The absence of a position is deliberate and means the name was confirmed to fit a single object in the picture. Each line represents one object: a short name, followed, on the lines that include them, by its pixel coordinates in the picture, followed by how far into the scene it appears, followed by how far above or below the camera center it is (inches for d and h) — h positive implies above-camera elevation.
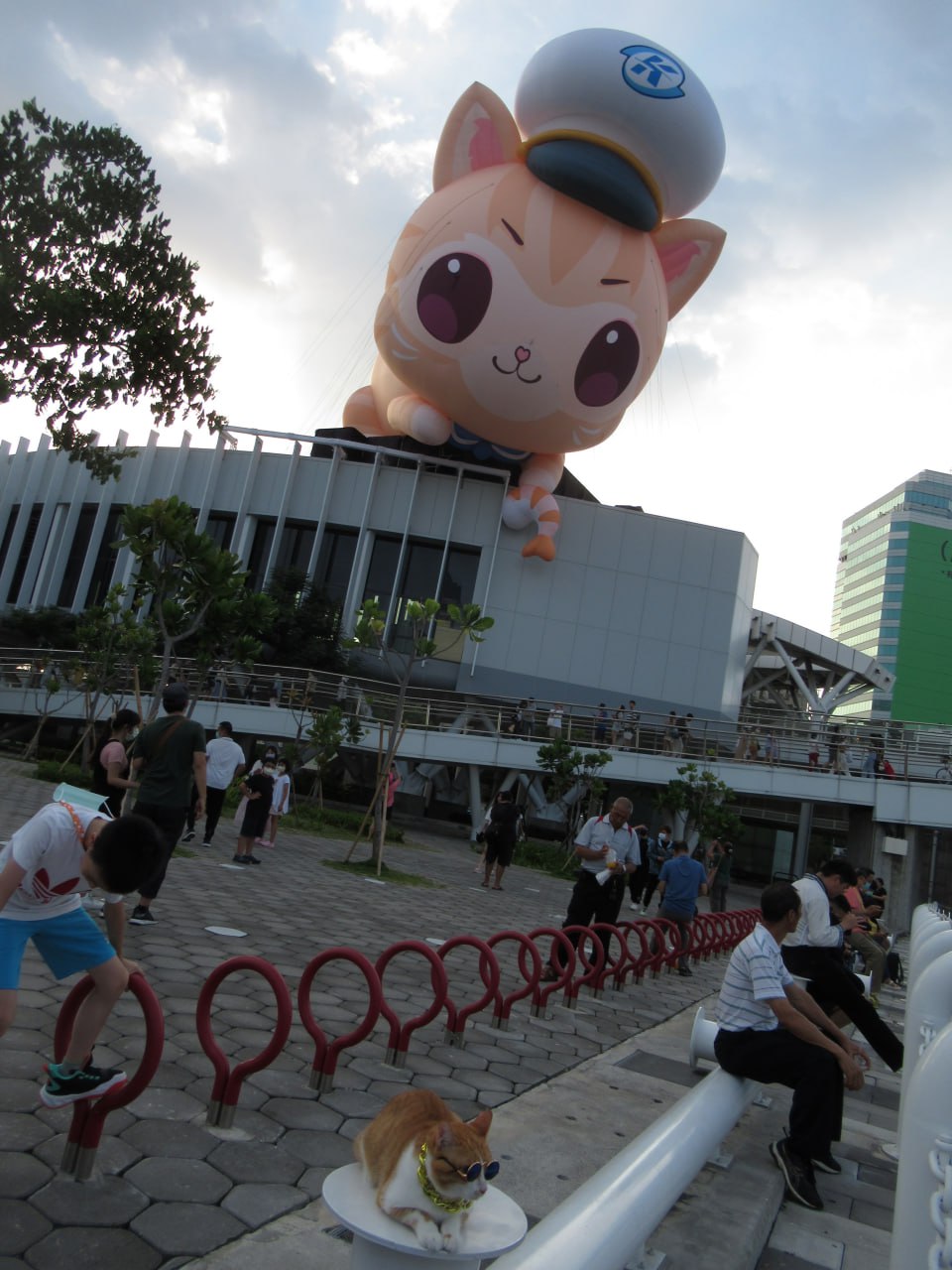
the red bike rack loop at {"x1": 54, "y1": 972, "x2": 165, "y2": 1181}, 128.2 -51.7
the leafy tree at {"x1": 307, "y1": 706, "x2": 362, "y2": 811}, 732.7 +24.2
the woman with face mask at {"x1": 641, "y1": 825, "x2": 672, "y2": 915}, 694.5 -22.1
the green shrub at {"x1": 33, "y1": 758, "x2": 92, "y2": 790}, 728.3 -41.3
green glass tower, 3454.7 +1139.0
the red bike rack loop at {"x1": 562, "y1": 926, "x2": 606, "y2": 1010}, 300.7 -48.7
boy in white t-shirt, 127.6 -25.8
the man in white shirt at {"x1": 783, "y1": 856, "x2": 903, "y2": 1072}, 237.9 -27.8
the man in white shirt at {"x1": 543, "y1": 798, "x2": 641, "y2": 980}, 357.1 -16.6
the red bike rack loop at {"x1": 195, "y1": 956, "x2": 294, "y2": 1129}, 154.0 -47.4
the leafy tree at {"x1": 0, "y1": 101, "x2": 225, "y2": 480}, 403.2 +193.7
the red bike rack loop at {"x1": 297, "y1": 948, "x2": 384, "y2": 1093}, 179.0 -46.9
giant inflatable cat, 847.7 +562.8
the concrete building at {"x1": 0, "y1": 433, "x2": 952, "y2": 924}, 1338.6 +319.6
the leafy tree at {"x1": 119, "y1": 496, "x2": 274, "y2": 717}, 485.4 +85.8
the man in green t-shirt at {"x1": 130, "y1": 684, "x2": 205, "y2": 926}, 278.2 -7.8
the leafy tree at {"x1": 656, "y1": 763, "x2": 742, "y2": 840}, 897.5 +29.3
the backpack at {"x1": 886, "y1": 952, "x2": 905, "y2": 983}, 468.1 -45.1
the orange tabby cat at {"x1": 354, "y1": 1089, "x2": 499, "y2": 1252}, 94.6 -38.8
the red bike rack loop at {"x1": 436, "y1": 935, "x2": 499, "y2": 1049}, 232.4 -49.4
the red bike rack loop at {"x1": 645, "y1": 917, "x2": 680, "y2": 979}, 382.0 -46.9
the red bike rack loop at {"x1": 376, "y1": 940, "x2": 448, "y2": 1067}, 206.5 -47.3
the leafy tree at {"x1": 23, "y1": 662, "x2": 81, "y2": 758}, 930.1 +27.9
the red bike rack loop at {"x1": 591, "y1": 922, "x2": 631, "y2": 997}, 312.2 -50.0
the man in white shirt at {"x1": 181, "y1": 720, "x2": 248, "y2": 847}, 495.2 -5.9
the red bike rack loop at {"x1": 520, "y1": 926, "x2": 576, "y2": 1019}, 279.6 -47.8
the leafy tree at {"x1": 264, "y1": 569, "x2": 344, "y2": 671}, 1219.2 +173.7
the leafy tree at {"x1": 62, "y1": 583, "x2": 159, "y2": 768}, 793.6 +67.6
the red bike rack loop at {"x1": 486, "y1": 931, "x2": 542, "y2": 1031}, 257.0 -50.7
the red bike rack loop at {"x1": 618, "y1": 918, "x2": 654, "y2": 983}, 361.1 -50.7
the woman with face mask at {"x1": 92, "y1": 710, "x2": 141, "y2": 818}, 316.8 -10.5
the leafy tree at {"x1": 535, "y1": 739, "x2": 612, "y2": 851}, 888.9 +41.7
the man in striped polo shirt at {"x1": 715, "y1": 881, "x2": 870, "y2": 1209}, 181.3 -38.6
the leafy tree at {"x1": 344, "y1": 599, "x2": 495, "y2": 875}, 572.1 +87.6
